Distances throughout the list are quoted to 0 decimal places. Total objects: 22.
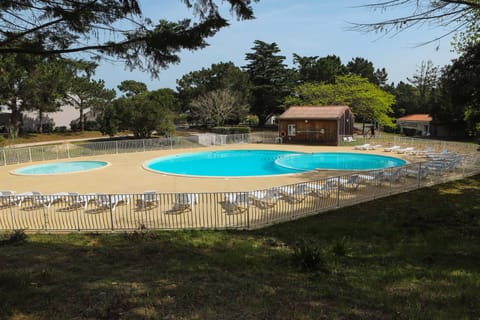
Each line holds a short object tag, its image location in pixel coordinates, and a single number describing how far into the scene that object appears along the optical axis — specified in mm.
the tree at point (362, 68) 53875
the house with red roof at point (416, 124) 38375
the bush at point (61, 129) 38531
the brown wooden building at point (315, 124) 27719
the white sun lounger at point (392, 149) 23531
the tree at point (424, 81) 62569
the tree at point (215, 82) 39906
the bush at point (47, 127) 37788
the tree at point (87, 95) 34312
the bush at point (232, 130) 34947
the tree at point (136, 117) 27062
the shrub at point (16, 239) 6609
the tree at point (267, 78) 41906
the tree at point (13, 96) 27625
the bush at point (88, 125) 40397
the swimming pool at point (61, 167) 18156
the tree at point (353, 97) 33719
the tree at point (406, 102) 47812
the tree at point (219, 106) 38469
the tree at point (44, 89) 29359
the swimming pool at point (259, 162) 18578
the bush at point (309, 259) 4641
